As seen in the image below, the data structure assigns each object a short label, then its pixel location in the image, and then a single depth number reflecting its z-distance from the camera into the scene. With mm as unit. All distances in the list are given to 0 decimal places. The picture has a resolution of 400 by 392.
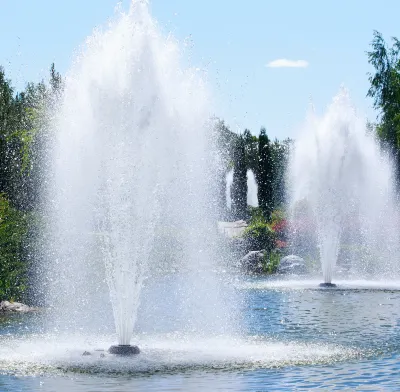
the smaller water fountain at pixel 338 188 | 37750
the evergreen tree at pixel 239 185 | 70125
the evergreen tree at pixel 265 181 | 64312
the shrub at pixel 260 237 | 48031
